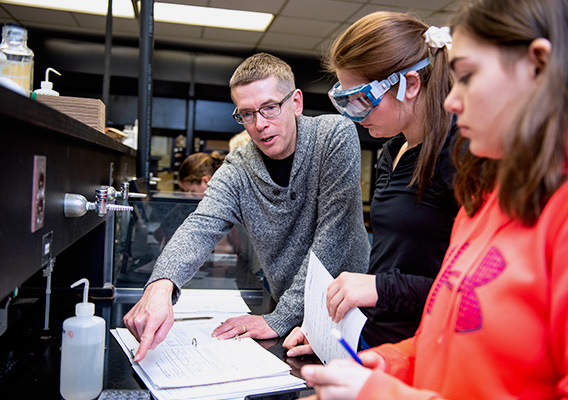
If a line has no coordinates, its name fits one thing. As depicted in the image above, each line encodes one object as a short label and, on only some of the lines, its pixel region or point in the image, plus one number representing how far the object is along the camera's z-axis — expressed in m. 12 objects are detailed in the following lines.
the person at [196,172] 3.66
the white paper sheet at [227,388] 0.96
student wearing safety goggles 1.06
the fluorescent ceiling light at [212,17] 4.70
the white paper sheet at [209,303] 1.60
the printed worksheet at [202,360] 1.03
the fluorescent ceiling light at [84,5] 4.57
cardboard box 1.24
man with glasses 1.57
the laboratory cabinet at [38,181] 0.61
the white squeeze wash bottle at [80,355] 0.94
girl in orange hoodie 0.55
